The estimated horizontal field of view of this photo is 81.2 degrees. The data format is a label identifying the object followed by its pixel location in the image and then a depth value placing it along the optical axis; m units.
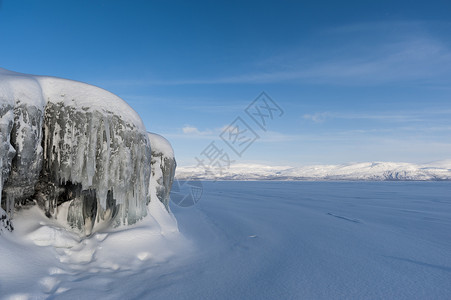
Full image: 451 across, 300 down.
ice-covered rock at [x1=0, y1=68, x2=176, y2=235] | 5.71
